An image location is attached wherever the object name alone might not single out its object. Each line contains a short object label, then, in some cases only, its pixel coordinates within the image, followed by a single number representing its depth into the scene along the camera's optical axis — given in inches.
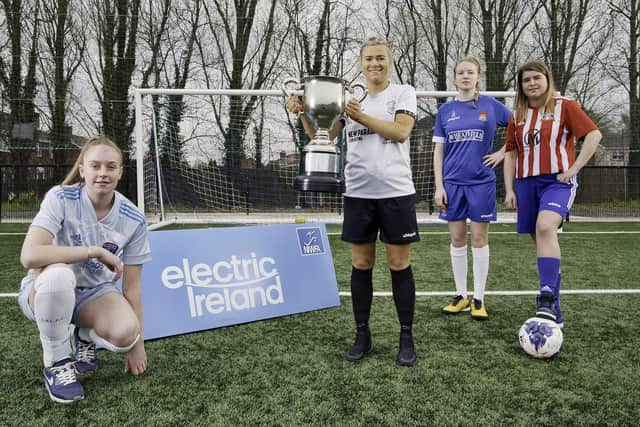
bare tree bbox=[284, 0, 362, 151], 470.0
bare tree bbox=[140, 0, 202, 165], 446.9
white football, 83.4
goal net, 346.0
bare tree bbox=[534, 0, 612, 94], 483.8
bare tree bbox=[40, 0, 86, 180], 433.1
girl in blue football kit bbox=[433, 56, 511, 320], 114.7
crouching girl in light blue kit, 67.3
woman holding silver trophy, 79.1
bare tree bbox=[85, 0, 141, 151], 436.5
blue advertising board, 100.3
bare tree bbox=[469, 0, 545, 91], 480.4
